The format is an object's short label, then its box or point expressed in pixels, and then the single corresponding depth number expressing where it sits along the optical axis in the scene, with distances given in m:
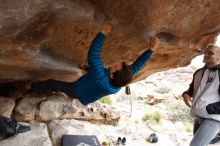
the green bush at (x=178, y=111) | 13.02
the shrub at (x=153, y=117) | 11.01
